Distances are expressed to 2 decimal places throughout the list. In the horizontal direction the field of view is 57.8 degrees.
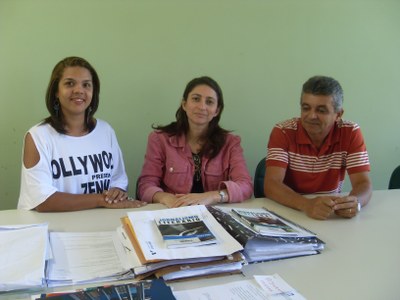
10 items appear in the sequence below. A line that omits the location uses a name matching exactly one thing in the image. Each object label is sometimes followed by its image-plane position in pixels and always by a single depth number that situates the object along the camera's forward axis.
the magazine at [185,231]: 1.05
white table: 0.97
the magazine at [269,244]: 1.11
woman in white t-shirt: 1.53
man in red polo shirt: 1.74
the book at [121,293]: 0.83
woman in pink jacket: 1.88
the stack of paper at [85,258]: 0.98
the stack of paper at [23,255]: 0.91
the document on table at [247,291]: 0.90
